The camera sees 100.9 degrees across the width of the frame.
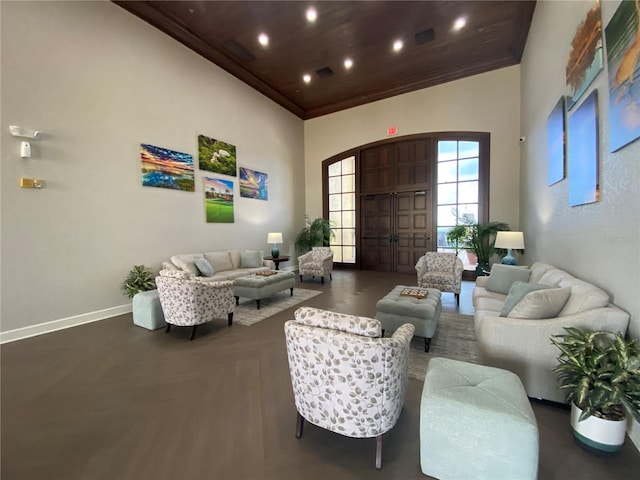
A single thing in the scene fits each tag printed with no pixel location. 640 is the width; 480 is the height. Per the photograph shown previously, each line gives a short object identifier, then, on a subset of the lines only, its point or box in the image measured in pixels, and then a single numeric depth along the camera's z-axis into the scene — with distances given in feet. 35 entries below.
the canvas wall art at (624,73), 5.54
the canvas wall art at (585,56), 7.26
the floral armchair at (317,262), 20.27
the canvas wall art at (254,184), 21.16
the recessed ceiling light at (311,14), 14.01
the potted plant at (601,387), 4.52
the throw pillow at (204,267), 15.64
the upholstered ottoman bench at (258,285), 14.07
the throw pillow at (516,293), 7.71
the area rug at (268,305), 12.59
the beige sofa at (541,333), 5.82
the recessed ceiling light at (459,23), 15.09
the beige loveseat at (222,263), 15.24
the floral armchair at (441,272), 14.53
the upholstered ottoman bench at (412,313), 8.96
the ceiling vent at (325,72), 19.90
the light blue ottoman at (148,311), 11.25
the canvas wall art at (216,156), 17.84
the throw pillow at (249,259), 19.19
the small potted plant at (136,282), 13.23
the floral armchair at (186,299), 10.07
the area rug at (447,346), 8.38
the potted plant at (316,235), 26.11
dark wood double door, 23.17
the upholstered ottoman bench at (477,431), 3.89
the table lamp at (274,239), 21.61
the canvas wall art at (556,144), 9.98
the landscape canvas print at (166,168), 14.69
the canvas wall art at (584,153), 7.45
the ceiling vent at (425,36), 16.01
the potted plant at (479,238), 18.74
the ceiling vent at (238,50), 16.93
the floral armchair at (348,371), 4.46
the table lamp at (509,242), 14.24
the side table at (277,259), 21.23
